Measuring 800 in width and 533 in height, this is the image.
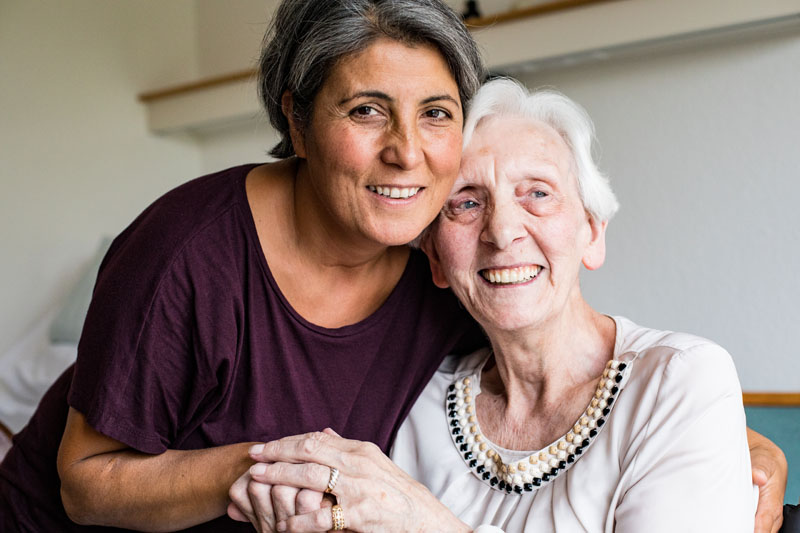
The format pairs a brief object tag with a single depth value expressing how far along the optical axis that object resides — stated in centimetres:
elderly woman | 122
